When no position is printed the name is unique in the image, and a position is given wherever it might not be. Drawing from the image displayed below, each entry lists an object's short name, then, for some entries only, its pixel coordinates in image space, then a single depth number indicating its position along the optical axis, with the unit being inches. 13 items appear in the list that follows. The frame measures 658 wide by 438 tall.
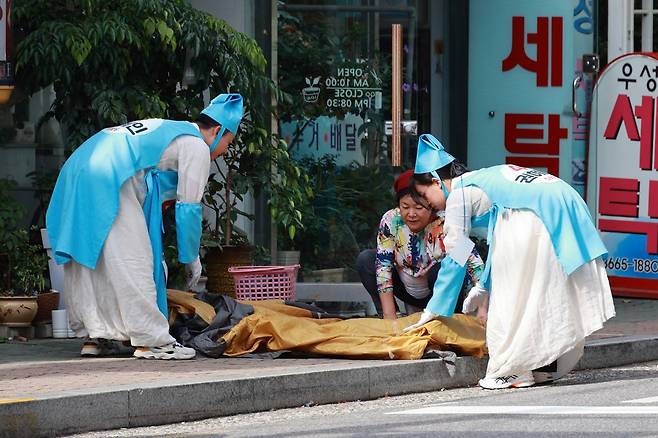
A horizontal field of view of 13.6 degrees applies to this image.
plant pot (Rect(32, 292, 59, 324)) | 700.7
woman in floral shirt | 641.2
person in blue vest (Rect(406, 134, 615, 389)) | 581.6
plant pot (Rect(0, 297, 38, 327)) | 682.3
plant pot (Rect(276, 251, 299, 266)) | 863.5
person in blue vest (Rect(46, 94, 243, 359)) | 603.3
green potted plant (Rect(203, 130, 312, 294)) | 770.5
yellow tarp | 606.5
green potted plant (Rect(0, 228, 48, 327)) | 683.9
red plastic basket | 701.8
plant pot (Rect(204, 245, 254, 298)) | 767.2
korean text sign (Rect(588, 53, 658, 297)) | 916.0
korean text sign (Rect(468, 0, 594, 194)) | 945.8
